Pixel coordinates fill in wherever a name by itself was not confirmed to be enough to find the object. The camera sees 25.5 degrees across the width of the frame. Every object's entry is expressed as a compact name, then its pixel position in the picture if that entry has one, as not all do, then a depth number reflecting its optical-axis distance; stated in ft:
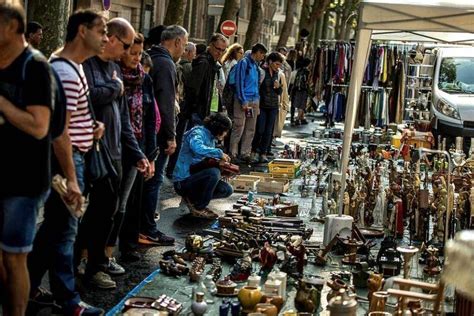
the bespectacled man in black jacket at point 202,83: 47.21
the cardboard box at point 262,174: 48.22
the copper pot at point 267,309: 22.74
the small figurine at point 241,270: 27.61
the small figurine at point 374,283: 25.26
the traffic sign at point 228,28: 86.07
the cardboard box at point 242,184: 46.00
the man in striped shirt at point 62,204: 21.62
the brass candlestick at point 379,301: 23.07
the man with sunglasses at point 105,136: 24.48
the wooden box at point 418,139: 52.39
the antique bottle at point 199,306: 23.68
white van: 67.97
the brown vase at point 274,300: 23.81
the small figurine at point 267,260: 28.96
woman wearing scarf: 27.22
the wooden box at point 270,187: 45.88
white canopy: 33.04
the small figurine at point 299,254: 28.99
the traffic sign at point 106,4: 67.27
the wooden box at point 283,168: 49.26
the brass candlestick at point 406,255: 25.58
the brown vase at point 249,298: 23.52
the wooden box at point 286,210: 38.73
